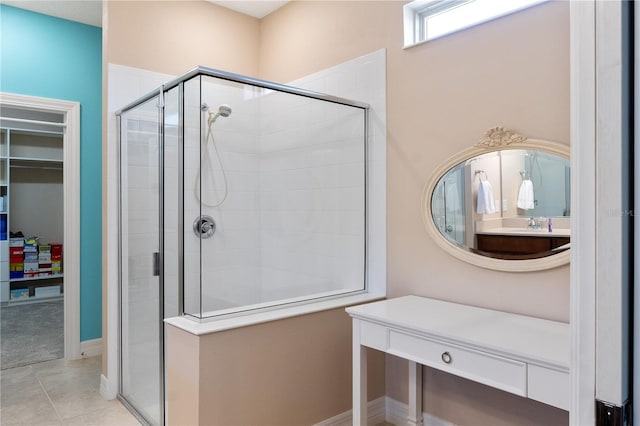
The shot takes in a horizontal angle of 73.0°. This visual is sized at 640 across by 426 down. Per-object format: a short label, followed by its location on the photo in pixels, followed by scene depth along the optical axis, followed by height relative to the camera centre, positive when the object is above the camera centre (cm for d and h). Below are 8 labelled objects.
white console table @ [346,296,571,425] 147 -51
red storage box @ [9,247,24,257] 546 -51
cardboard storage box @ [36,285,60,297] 569 -106
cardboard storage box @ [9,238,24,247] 546 -39
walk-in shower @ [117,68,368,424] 223 +4
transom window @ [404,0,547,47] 225 +109
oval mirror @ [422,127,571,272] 187 +4
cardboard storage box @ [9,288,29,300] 550 -105
